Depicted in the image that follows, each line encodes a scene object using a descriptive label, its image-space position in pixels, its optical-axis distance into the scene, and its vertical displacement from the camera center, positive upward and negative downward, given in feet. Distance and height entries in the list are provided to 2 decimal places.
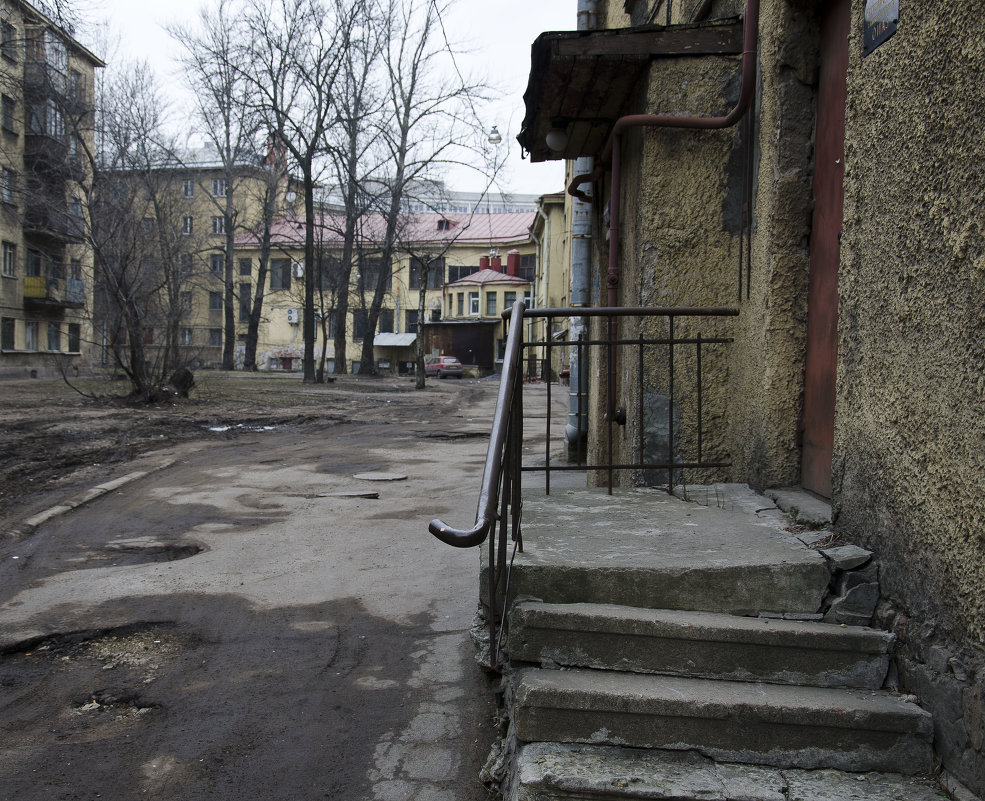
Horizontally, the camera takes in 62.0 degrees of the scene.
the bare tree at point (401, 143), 95.91 +26.26
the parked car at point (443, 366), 144.15 -0.38
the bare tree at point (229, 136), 86.57 +28.73
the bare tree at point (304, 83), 86.07 +30.04
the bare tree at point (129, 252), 50.24 +6.86
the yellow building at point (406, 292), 164.66 +14.69
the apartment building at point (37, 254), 79.20 +12.82
